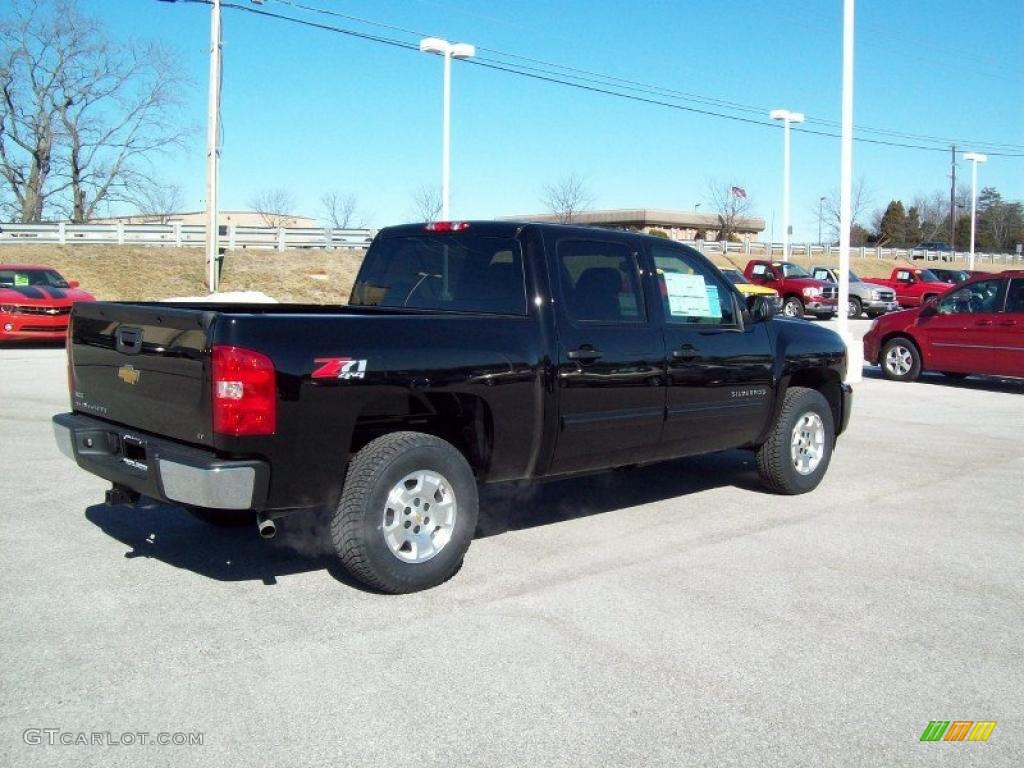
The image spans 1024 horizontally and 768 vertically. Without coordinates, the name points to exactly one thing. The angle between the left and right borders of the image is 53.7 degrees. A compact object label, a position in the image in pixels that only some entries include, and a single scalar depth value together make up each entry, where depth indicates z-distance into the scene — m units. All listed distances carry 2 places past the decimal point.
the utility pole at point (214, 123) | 25.59
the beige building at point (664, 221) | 78.00
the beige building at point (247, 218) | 93.44
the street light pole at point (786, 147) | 38.22
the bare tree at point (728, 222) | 78.20
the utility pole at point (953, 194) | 80.38
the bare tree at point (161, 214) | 56.42
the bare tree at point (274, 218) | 88.56
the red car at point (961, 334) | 14.33
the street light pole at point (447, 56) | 25.15
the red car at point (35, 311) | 19.02
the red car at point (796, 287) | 32.47
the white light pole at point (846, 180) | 16.27
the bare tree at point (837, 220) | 87.69
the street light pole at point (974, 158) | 45.59
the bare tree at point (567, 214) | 66.44
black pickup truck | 4.52
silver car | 34.34
